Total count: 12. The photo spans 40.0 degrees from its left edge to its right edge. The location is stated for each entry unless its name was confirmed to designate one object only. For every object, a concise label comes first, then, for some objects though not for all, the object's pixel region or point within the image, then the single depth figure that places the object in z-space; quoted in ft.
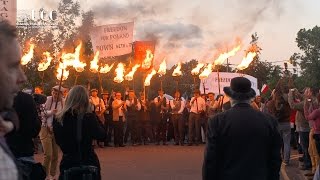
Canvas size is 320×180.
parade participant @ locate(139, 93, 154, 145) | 52.90
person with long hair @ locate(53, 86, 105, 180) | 16.61
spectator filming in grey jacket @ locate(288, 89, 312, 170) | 31.93
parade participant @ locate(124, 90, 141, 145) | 51.95
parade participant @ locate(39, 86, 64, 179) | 26.56
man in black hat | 13.39
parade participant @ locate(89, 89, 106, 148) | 47.41
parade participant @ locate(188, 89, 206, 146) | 51.74
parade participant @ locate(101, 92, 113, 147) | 50.30
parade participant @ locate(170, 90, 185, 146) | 52.93
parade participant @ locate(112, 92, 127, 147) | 49.97
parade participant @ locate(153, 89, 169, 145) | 53.92
